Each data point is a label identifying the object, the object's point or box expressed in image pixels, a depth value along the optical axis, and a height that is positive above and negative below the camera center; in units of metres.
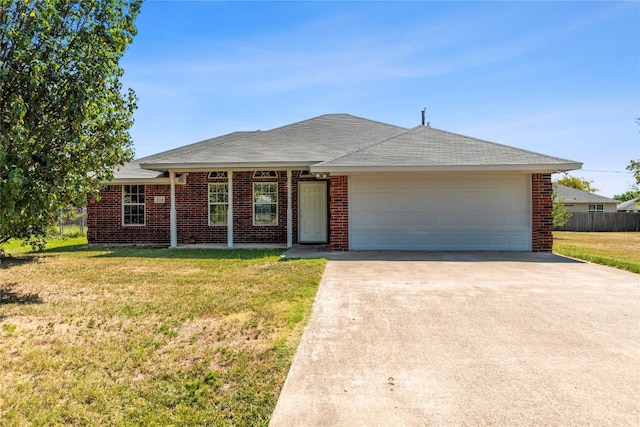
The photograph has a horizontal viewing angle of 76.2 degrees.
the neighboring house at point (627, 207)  49.45 +0.74
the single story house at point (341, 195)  11.27 +0.58
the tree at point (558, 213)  22.66 +0.01
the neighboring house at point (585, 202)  37.97 +1.04
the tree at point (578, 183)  55.97 +4.16
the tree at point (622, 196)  70.19 +3.11
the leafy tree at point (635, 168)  26.48 +2.94
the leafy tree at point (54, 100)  4.45 +1.40
